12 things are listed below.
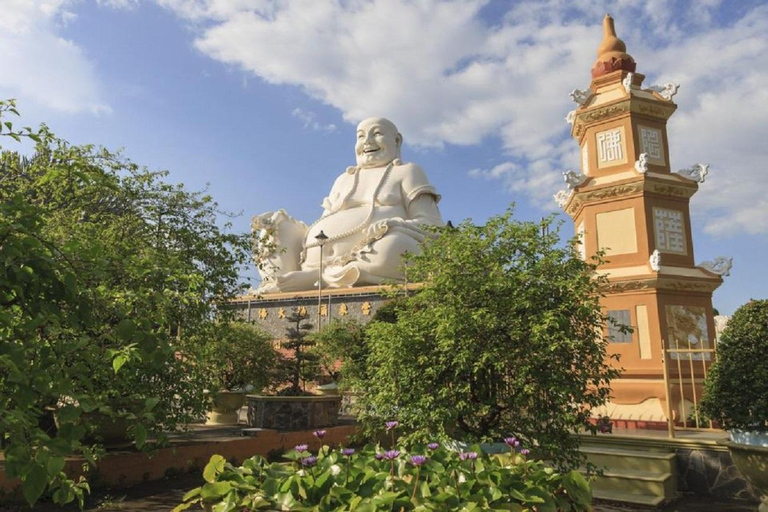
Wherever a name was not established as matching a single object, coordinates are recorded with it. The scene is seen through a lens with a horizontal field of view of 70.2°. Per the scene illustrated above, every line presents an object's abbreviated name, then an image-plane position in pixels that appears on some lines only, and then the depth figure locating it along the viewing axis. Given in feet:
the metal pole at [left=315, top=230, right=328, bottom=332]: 60.21
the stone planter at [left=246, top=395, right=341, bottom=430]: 28.91
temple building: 28.45
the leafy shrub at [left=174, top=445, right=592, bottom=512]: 8.53
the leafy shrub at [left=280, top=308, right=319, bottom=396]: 34.12
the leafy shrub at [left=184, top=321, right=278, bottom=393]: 38.45
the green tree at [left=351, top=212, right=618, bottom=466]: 14.78
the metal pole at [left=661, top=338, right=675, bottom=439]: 21.85
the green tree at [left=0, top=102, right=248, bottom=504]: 5.87
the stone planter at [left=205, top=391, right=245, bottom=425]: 35.65
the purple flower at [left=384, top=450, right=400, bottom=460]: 8.72
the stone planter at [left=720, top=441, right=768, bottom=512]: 15.16
